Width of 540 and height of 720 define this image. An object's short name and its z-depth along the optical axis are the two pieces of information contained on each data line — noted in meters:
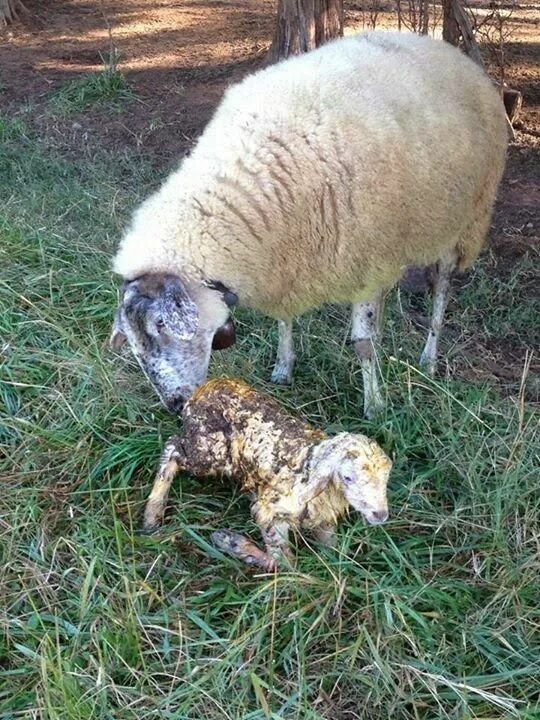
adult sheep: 2.58
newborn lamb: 2.05
